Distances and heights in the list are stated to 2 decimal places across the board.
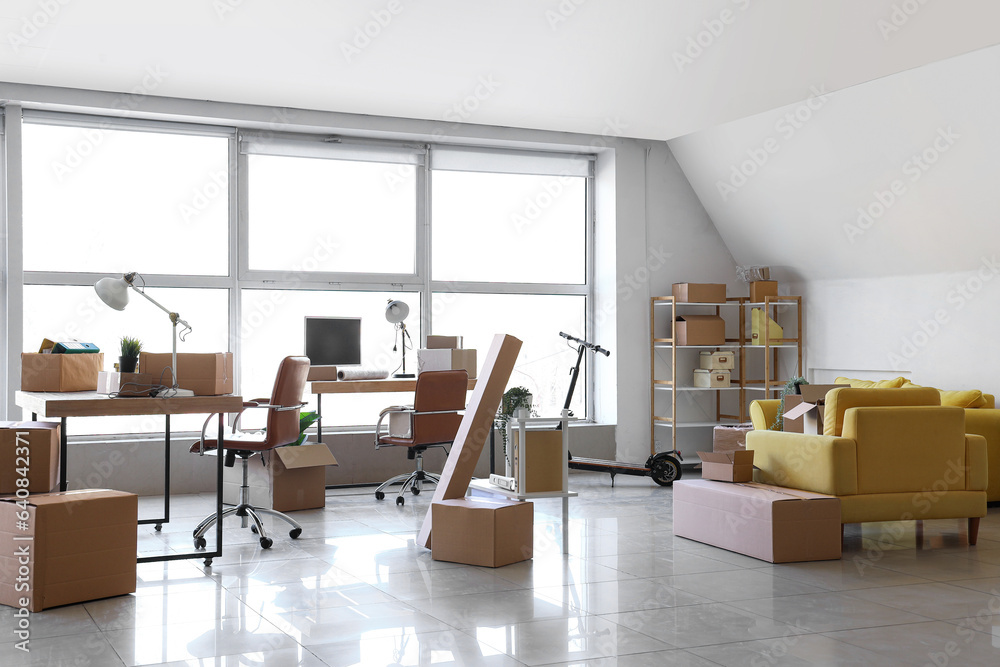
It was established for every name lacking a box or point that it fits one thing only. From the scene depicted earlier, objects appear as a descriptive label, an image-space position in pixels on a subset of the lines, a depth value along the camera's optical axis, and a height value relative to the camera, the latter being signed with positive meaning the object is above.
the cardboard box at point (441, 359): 6.81 -0.01
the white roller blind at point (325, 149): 7.21 +1.69
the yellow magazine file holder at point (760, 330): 8.10 +0.24
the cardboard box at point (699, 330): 7.91 +0.24
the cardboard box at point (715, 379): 8.03 -0.19
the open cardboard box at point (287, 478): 5.93 -0.78
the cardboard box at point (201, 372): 4.46 -0.07
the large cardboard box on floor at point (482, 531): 4.45 -0.85
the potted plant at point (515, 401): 4.80 -0.23
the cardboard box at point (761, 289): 8.15 +0.60
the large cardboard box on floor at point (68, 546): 3.57 -0.75
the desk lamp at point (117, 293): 4.31 +0.31
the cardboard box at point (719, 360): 8.04 -0.02
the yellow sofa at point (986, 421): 6.03 -0.42
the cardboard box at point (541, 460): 4.79 -0.54
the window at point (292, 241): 6.76 +0.94
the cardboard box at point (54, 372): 4.69 -0.07
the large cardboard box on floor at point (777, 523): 4.50 -0.83
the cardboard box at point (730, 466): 4.99 -0.59
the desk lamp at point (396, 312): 7.18 +0.36
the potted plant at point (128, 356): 4.34 +0.01
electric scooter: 7.34 -0.88
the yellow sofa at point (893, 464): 4.70 -0.56
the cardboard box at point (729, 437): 7.17 -0.63
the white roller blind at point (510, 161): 7.88 +1.73
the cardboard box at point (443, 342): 7.00 +0.12
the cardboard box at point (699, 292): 7.93 +0.56
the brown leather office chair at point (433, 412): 6.17 -0.37
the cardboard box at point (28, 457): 3.83 -0.41
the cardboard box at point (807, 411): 5.07 -0.30
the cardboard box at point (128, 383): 4.28 -0.12
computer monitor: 6.90 +0.13
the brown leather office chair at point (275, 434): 5.09 -0.42
